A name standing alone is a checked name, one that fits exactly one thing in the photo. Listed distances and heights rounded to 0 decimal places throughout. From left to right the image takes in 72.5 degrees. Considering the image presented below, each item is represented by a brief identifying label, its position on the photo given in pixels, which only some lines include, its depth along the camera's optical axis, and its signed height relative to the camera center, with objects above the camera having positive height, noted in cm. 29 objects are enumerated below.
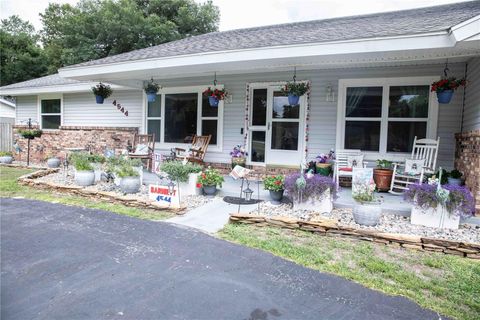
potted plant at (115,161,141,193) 551 -64
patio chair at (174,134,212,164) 697 -17
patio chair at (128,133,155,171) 726 -15
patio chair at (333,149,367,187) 583 -20
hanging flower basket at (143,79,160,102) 746 +117
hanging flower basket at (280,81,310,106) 598 +102
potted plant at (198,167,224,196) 536 -61
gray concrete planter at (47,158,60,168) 841 -64
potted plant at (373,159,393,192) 542 -46
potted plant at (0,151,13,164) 962 -64
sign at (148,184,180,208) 466 -79
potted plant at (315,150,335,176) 604 -29
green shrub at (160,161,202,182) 534 -45
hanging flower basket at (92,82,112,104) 825 +122
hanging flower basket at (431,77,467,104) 496 +99
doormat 495 -86
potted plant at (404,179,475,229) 372 -61
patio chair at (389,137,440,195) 510 -24
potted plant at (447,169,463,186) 461 -36
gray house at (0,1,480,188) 482 +128
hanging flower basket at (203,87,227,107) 690 +103
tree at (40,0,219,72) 2006 +732
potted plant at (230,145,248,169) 685 -24
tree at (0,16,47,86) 2278 +556
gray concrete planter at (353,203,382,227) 383 -76
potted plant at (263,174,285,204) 489 -61
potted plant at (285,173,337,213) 438 -61
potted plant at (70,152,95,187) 604 -61
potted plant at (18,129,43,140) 942 +12
